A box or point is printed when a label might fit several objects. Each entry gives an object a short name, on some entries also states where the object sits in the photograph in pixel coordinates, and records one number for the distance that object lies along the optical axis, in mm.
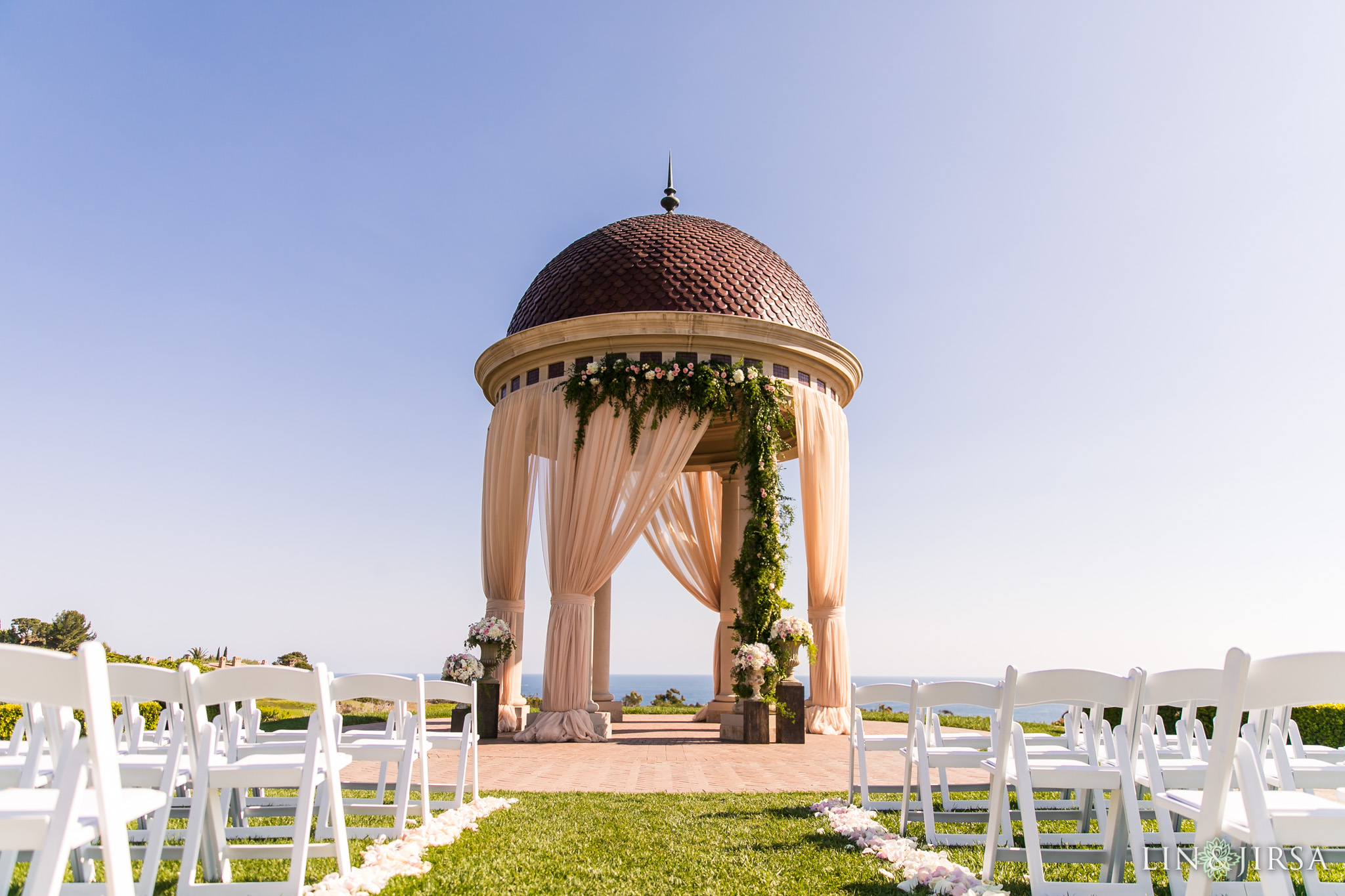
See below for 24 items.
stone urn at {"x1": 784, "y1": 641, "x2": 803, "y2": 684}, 12258
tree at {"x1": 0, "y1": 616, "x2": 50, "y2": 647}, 25000
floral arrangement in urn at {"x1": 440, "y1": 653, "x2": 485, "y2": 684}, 12195
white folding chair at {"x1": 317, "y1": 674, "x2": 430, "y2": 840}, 4512
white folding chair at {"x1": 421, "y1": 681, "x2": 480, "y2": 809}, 5484
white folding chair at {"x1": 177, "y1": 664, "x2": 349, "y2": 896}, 3340
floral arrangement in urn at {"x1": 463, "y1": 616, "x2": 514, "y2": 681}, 12875
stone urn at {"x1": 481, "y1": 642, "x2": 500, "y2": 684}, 12930
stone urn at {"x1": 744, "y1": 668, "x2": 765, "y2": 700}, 11867
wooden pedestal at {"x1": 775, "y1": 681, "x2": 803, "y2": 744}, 11844
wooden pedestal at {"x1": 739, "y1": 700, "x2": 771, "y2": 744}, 11773
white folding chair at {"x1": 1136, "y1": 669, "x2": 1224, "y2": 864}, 3207
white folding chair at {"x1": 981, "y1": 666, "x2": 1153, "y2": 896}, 3330
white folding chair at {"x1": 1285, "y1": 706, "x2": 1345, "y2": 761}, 4852
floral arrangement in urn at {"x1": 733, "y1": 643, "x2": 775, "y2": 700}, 11867
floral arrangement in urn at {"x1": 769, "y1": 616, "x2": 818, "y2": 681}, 12211
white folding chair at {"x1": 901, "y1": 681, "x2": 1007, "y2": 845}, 4574
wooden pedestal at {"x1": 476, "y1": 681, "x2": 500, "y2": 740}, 12516
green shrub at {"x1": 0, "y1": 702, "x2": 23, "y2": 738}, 9172
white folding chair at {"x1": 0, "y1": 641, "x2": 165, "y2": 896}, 2070
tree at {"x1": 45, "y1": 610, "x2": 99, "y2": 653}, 27161
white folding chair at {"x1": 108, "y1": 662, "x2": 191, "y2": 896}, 3141
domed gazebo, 12859
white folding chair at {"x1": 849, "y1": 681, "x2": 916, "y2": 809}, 5469
